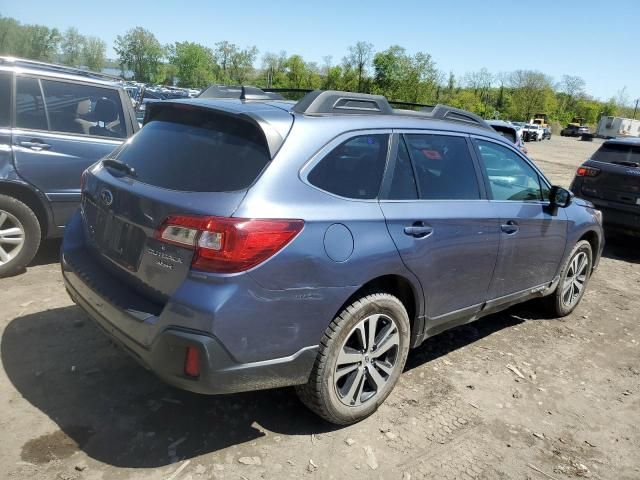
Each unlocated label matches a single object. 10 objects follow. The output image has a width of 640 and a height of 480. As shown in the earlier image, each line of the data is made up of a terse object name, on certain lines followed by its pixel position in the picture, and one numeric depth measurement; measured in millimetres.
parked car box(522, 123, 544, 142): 49603
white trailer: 66750
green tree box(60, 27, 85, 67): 91688
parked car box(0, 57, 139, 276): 4688
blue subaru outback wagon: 2412
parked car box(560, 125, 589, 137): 69550
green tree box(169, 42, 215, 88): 96812
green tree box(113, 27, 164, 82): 100750
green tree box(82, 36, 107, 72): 93562
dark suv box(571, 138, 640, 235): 7594
